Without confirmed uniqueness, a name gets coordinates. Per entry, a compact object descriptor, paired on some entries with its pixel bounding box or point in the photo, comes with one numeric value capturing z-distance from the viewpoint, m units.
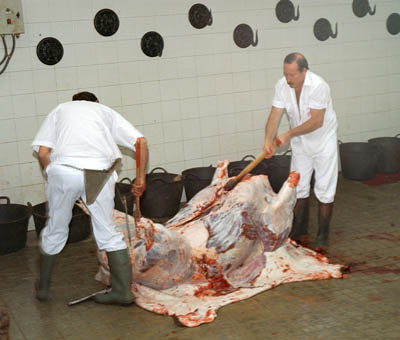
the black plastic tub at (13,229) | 5.60
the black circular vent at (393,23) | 7.98
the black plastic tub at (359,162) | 7.38
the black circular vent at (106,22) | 6.30
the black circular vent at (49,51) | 6.09
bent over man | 4.23
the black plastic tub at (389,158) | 7.61
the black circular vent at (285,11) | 7.24
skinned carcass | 4.27
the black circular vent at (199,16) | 6.76
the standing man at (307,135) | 5.16
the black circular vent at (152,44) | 6.56
